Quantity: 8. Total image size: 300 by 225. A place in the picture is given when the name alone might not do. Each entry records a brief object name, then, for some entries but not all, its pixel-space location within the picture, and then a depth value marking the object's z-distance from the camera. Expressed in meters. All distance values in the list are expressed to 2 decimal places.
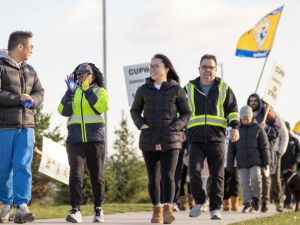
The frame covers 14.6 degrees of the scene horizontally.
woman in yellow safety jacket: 14.99
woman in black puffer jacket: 14.78
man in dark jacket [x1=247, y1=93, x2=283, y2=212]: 23.53
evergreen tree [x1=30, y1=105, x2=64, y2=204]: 31.35
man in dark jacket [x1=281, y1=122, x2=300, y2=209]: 31.24
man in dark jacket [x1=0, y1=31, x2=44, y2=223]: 13.72
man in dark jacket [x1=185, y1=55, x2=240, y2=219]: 16.51
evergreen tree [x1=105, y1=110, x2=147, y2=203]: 39.26
